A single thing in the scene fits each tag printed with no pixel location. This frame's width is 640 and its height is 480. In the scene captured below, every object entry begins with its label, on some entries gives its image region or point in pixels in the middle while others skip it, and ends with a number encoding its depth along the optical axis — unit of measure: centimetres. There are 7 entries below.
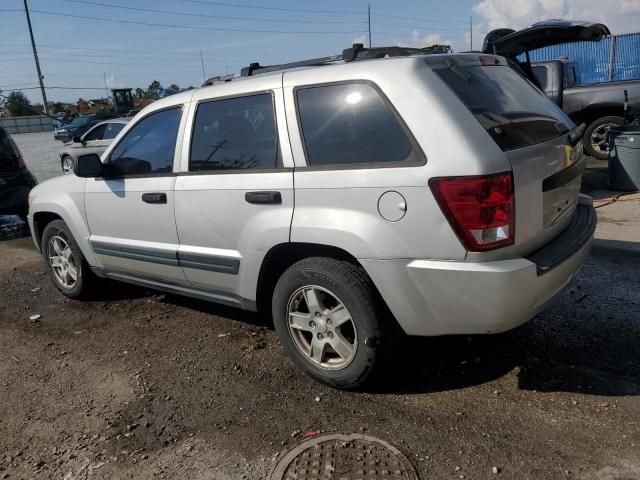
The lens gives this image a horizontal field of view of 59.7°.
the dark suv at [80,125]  2764
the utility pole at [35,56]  4322
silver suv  271
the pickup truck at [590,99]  948
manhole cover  257
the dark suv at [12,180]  843
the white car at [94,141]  1405
